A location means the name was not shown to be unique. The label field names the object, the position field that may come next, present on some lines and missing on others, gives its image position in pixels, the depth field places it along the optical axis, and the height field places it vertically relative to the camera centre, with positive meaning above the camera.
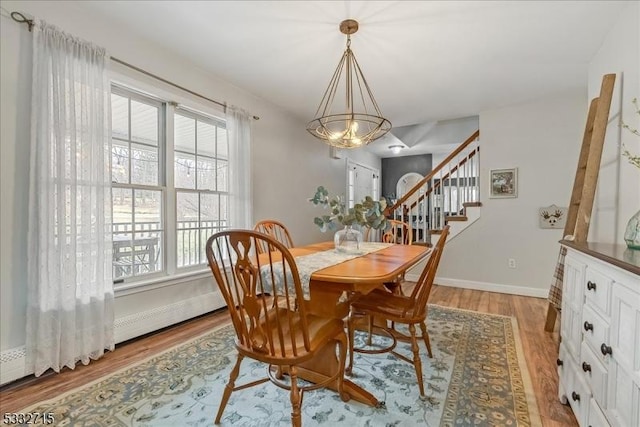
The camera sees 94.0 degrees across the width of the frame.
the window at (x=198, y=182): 2.88 +0.29
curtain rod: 1.81 +1.15
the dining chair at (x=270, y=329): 1.22 -0.57
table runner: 1.53 -0.31
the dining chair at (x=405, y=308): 1.68 -0.59
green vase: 1.45 -0.10
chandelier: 2.29 +1.39
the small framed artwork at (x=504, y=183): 3.90 +0.39
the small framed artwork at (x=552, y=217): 3.69 -0.05
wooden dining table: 1.45 -0.40
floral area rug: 1.50 -1.04
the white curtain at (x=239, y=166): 3.21 +0.48
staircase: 4.23 +0.14
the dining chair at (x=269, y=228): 2.51 -0.16
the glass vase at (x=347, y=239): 2.30 -0.22
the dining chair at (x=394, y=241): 2.58 -0.32
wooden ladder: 2.09 +0.41
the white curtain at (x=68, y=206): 1.83 +0.02
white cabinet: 0.95 -0.48
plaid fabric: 2.27 -0.57
